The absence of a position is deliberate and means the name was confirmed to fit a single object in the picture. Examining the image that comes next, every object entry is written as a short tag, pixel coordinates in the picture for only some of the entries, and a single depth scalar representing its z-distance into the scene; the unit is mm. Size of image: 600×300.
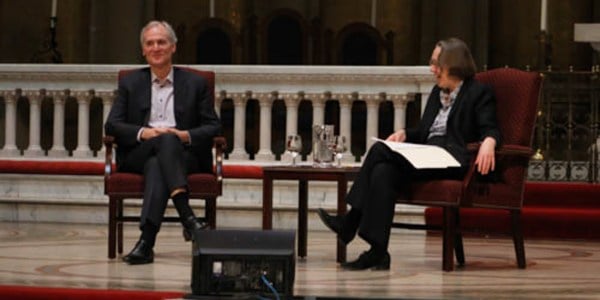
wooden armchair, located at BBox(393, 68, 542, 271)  11739
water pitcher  12689
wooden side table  12112
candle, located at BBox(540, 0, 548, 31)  18506
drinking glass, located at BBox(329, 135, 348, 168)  12683
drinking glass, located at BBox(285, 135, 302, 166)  12803
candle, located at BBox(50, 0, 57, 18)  20112
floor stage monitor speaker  8464
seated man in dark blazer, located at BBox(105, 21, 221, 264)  11973
